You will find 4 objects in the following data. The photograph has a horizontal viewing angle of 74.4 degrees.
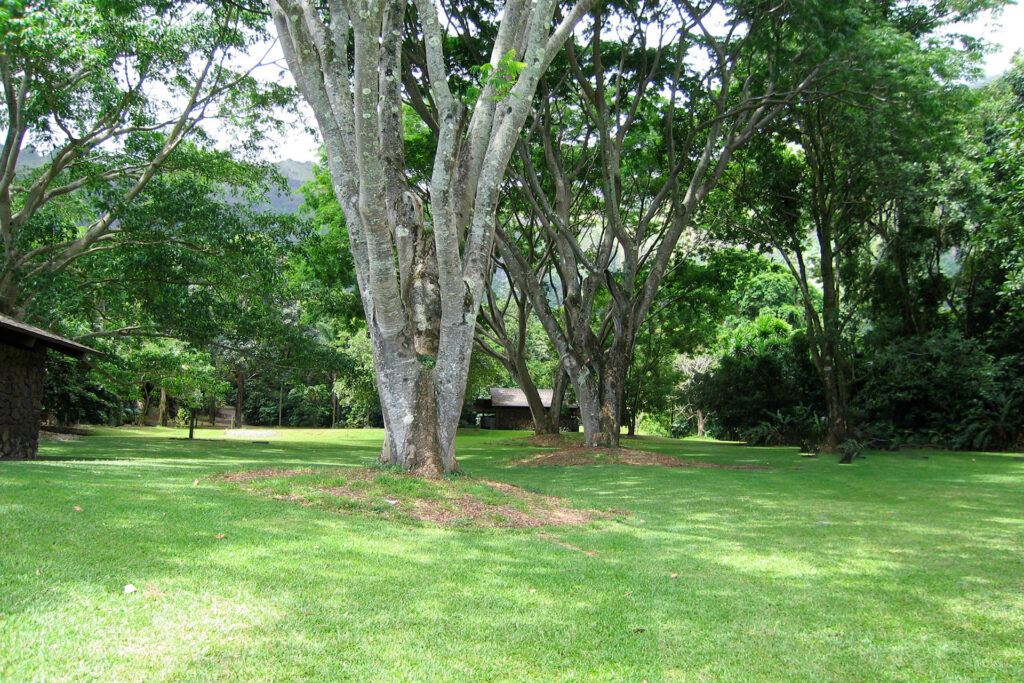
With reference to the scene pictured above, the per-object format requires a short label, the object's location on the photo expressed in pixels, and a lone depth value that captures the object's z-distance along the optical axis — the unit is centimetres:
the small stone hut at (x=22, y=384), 1109
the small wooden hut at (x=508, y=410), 4553
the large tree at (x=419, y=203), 857
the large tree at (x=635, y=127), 1590
